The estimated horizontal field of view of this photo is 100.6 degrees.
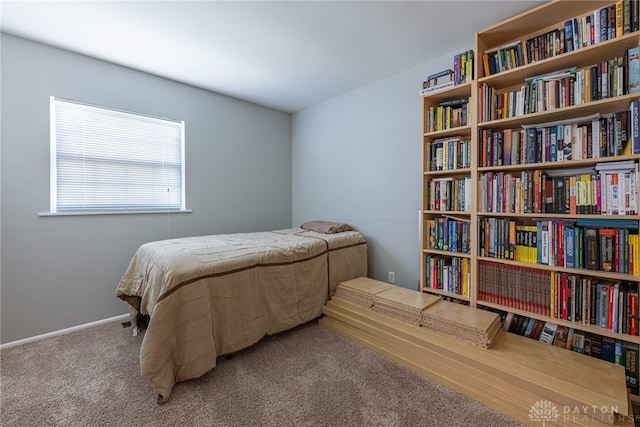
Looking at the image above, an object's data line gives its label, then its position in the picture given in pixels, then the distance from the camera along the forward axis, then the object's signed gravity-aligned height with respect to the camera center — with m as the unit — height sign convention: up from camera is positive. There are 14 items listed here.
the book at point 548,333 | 1.66 -0.76
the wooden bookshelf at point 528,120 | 1.46 +0.62
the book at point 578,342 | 1.57 -0.77
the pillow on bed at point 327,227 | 2.89 -0.16
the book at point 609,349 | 1.47 -0.76
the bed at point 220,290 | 1.57 -0.57
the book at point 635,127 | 1.35 +0.44
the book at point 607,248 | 1.46 -0.20
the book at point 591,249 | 1.50 -0.21
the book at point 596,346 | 1.52 -0.77
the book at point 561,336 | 1.63 -0.76
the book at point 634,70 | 1.37 +0.75
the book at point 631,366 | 1.40 -0.81
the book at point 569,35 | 1.61 +1.08
